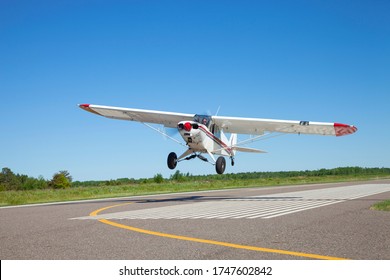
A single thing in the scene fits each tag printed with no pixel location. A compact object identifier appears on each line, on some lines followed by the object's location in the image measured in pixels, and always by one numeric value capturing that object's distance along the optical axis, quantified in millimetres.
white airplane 21672
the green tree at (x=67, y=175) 117475
